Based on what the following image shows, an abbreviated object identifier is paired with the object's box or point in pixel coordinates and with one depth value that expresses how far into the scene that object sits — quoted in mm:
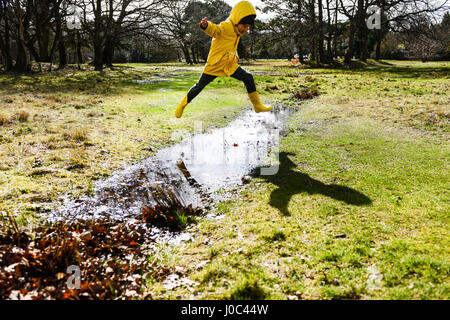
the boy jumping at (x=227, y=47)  5786
